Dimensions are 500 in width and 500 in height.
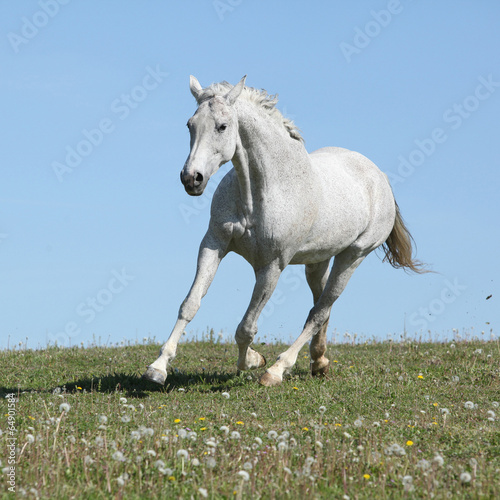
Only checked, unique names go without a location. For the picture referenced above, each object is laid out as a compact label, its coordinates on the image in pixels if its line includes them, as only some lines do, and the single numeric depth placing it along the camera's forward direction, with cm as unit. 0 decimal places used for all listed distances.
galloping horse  1541
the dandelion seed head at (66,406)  1153
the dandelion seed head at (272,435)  1134
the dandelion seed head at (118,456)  979
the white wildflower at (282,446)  1044
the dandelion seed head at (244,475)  923
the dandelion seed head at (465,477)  940
